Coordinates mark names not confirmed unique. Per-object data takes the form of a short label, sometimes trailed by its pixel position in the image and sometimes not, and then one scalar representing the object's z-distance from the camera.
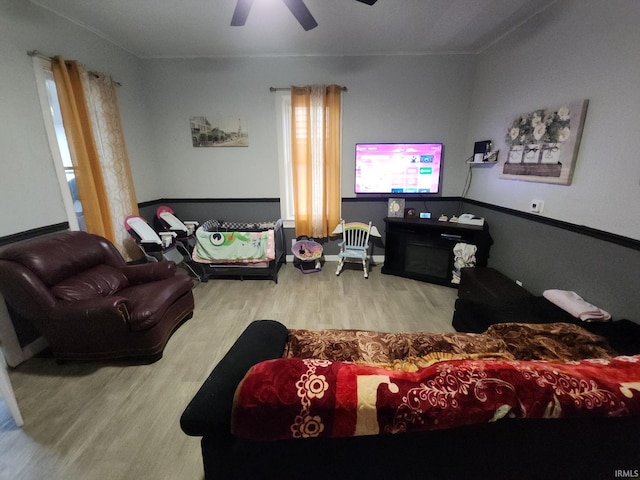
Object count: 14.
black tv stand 3.04
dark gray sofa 0.79
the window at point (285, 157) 3.49
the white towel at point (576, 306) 1.73
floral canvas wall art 2.03
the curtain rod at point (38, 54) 2.13
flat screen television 3.43
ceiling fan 1.85
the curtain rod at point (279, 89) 3.36
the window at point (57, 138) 2.22
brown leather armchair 1.78
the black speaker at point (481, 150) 3.02
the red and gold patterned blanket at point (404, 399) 0.73
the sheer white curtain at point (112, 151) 2.64
